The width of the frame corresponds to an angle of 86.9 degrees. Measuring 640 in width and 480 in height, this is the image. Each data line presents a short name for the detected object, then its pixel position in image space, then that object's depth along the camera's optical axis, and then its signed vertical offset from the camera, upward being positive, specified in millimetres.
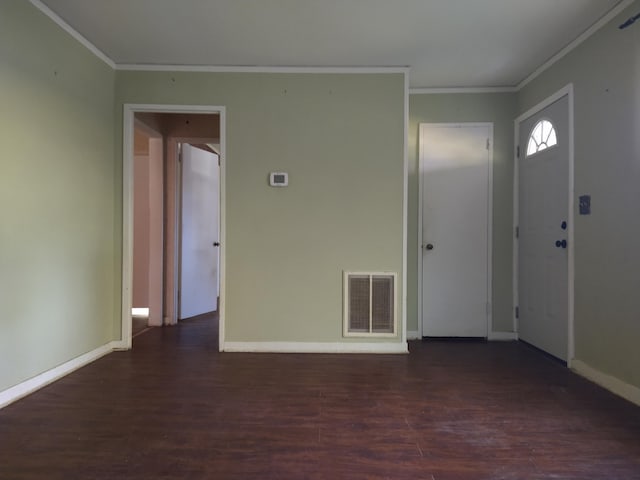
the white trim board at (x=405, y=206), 2959 +266
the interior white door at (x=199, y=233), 4066 +26
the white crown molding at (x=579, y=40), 2146 +1458
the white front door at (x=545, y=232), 2707 +41
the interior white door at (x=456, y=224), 3357 +124
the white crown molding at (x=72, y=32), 2188 +1475
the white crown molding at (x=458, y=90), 3344 +1455
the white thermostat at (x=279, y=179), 2961 +496
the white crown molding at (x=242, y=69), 2955 +1460
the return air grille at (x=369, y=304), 2982 -603
